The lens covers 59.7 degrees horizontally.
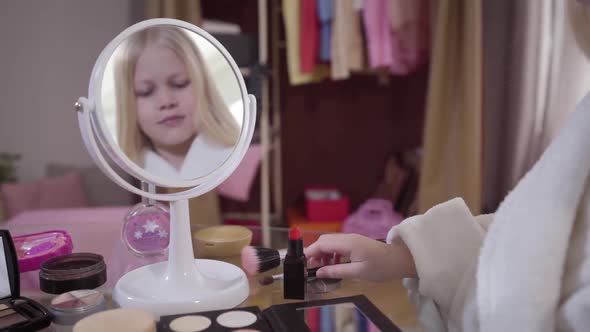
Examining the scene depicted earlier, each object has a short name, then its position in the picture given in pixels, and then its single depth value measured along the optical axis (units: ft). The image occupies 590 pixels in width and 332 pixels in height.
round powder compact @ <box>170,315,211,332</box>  1.63
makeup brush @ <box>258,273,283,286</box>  2.15
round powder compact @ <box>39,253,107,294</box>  2.07
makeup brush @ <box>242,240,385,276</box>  2.26
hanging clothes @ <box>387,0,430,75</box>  6.22
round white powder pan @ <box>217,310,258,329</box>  1.66
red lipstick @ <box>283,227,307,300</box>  1.97
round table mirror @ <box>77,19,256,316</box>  1.86
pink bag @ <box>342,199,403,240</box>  6.49
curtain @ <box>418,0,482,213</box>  5.98
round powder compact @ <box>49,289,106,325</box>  1.83
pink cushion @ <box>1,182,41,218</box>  6.43
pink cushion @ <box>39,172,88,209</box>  6.65
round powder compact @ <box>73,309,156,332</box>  1.56
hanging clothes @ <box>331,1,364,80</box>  6.28
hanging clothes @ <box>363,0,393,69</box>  6.26
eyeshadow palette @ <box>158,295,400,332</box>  1.64
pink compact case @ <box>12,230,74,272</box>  2.38
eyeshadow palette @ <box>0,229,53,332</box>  1.70
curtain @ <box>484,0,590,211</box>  5.46
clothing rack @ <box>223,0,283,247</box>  6.56
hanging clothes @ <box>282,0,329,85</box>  6.51
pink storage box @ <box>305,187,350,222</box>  7.22
